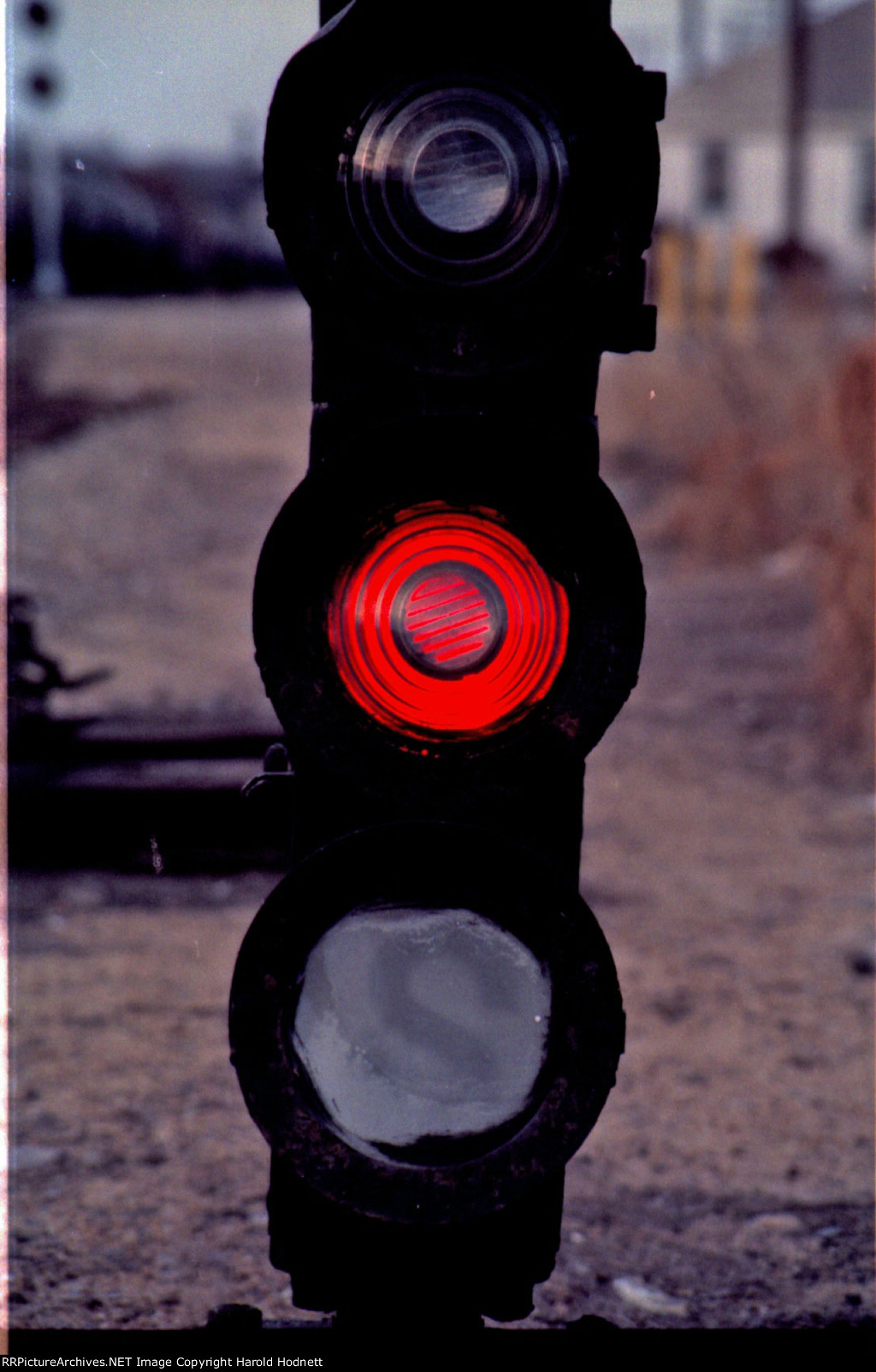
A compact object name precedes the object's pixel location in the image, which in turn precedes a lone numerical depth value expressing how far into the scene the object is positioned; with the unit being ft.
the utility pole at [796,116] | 121.73
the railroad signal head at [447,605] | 10.21
